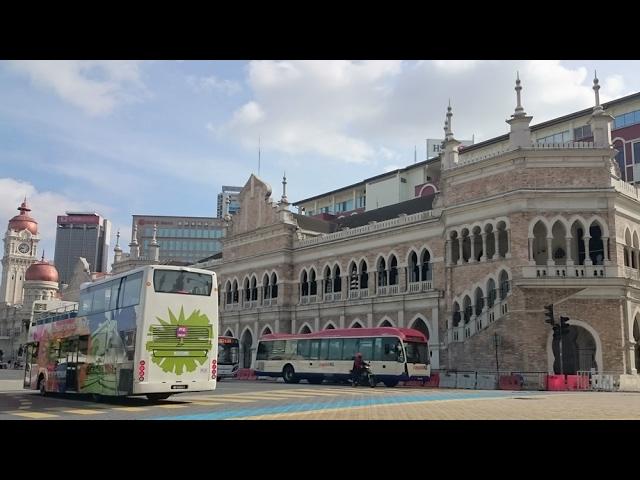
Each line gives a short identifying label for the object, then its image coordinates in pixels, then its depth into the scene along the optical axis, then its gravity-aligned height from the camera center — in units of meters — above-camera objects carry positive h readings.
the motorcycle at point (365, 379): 26.56 -1.15
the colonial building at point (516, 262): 27.84 +4.61
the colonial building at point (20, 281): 90.50 +9.75
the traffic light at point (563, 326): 24.98 +1.16
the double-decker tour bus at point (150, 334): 15.46 +0.36
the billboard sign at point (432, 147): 70.91 +23.06
